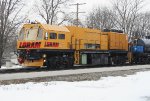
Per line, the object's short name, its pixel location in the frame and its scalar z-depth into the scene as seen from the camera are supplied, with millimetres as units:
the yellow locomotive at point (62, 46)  26609
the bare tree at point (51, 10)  58438
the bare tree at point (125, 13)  77612
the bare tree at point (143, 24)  103350
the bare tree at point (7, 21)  42850
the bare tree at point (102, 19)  87769
